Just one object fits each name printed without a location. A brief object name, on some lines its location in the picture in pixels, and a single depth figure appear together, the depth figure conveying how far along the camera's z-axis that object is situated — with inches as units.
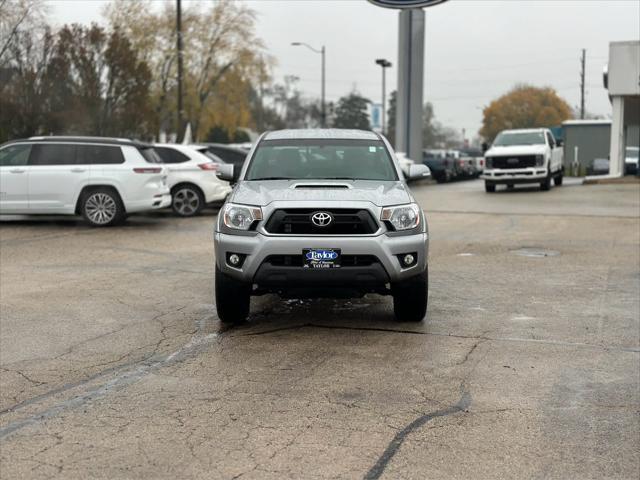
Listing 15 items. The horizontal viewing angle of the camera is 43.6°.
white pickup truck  1047.0
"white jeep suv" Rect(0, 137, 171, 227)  589.3
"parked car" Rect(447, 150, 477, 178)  1585.9
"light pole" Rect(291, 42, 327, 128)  2154.7
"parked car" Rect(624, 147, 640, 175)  1611.5
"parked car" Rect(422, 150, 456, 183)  1465.3
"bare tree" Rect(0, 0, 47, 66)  1189.1
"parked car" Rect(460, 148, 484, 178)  1716.4
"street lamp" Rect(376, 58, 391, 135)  2346.2
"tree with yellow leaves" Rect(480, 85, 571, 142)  3983.8
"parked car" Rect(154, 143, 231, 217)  689.0
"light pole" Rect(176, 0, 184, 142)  1286.9
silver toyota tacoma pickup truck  258.7
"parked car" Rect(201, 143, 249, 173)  805.2
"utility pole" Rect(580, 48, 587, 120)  3361.2
